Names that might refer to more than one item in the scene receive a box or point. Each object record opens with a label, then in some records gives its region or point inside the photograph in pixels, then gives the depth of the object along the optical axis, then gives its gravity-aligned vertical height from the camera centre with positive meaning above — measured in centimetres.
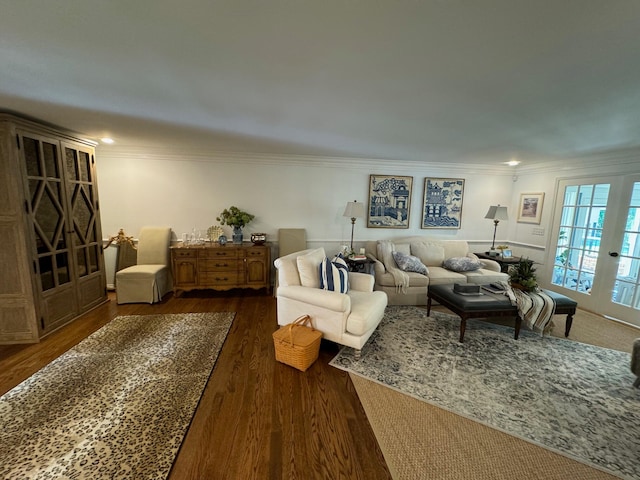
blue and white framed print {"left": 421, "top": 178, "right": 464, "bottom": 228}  487 +20
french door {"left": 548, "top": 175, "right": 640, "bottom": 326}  346 -41
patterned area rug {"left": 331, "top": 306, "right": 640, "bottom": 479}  174 -146
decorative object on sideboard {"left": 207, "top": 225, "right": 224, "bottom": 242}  438 -44
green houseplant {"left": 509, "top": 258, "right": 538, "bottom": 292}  307 -76
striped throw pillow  274 -72
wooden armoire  252 -29
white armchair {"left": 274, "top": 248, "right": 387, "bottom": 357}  247 -97
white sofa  388 -93
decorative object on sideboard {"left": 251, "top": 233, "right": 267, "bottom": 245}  425 -51
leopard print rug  149 -147
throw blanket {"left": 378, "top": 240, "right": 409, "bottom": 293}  381 -86
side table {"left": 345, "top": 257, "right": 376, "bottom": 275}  401 -89
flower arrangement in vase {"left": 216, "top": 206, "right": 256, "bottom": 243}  420 -19
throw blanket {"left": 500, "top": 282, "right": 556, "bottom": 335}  288 -103
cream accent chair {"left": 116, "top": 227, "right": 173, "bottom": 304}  368 -98
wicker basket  232 -124
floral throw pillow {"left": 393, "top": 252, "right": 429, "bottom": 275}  399 -80
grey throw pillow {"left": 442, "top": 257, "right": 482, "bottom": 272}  412 -82
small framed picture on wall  465 +14
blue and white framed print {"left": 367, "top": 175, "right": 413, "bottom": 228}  473 +20
